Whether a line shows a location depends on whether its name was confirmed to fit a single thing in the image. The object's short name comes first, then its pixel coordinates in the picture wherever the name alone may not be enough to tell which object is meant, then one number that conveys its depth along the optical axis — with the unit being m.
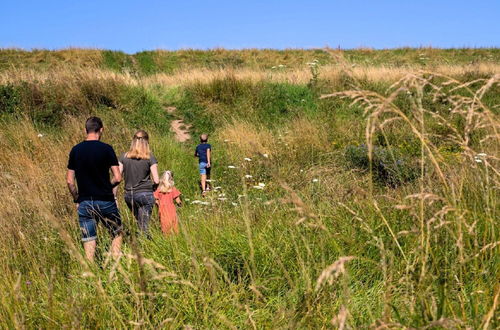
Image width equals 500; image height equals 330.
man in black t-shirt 5.04
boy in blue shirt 9.93
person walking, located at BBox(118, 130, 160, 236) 6.13
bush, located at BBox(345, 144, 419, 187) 8.09
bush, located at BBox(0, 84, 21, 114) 13.04
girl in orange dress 5.93
